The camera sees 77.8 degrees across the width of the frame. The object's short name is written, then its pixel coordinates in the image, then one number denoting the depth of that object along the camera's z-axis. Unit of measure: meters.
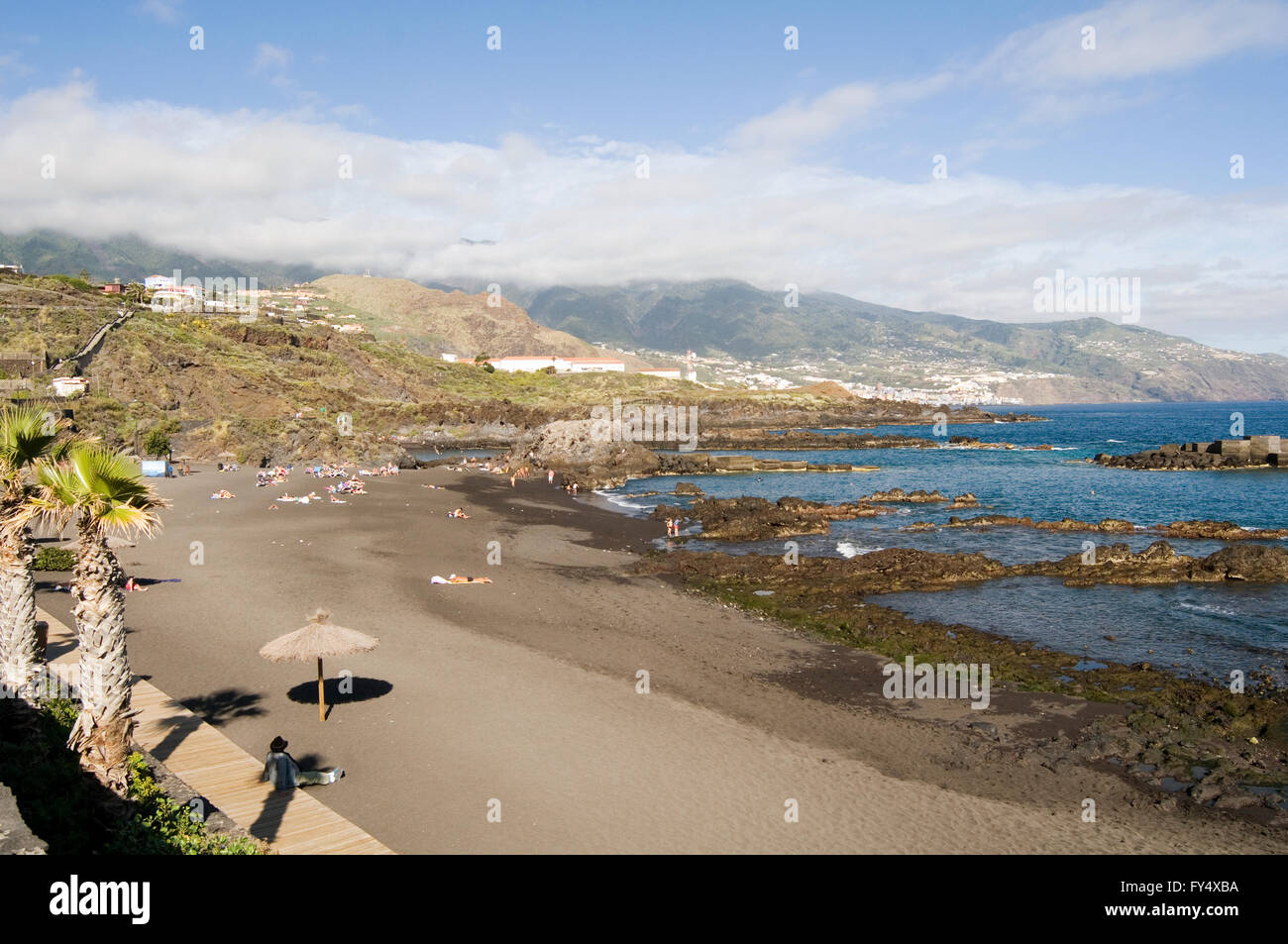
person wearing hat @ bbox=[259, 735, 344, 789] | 10.73
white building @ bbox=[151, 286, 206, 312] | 99.69
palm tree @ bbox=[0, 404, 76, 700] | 10.03
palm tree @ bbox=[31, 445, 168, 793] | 8.67
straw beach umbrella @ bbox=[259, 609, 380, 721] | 13.71
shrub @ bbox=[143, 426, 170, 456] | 51.62
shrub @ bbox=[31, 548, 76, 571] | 22.75
